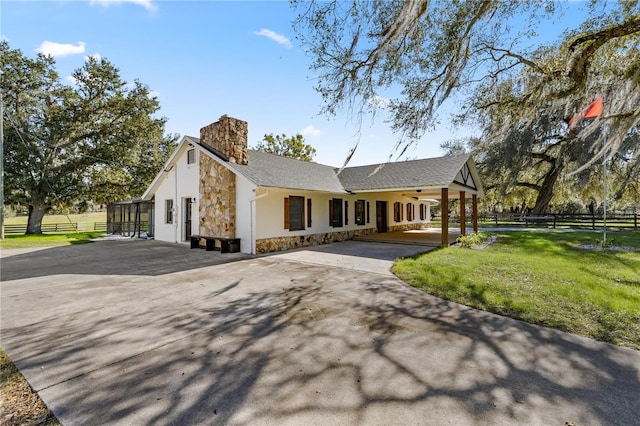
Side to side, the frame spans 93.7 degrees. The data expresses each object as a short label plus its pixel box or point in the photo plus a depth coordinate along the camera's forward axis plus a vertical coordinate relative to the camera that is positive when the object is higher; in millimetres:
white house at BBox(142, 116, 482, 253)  11000 +1051
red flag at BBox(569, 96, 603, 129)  7221 +2560
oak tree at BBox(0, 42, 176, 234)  18688 +5778
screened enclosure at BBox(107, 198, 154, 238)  16984 -35
